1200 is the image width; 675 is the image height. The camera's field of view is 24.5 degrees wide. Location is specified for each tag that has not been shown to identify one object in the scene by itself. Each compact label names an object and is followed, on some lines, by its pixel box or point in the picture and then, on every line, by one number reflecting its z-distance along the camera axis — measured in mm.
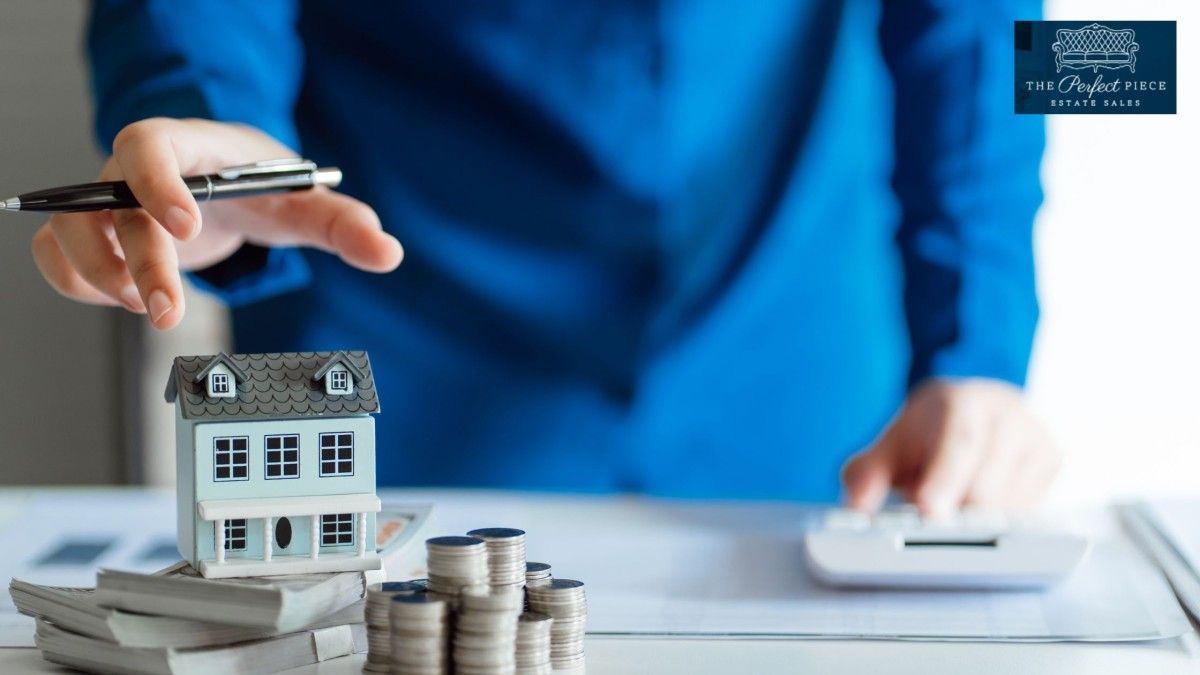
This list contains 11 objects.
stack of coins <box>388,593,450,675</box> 1204
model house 1258
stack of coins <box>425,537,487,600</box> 1214
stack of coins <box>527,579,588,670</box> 1242
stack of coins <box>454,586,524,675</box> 1203
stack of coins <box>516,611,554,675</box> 1221
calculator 1395
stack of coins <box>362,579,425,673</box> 1222
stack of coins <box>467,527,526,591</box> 1234
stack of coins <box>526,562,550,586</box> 1249
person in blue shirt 2115
